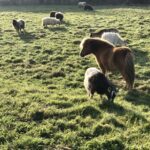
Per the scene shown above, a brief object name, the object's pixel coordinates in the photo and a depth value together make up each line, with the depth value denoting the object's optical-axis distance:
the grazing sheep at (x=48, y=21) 24.89
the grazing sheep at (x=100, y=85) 10.59
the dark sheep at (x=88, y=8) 36.59
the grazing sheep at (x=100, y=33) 19.20
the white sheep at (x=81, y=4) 39.82
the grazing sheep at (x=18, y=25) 23.21
